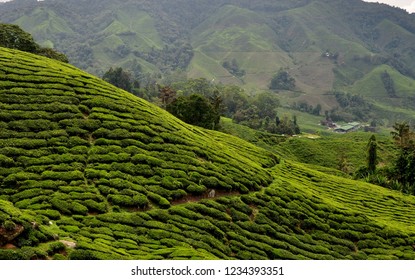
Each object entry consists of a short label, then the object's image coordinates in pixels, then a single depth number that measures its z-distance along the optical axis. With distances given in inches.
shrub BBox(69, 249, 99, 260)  918.4
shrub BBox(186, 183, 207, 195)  1511.7
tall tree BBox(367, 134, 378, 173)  3570.4
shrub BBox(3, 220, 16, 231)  909.6
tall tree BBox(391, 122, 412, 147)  3550.7
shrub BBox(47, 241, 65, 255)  922.0
